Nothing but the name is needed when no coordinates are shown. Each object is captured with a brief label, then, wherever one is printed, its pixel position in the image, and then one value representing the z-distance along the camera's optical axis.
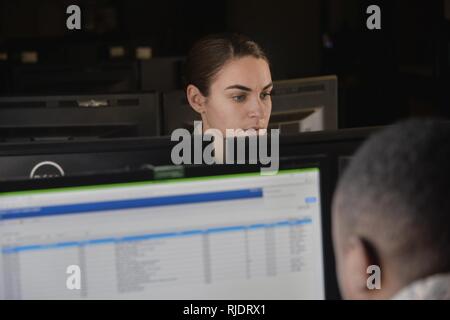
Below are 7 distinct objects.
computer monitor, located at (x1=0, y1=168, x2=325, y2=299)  2.33
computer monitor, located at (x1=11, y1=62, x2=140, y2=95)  6.14
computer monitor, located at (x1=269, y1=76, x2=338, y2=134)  4.73
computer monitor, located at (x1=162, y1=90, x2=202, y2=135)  4.48
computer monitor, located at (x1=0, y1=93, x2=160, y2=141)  4.34
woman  4.69
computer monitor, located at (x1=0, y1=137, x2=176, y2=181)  2.69
